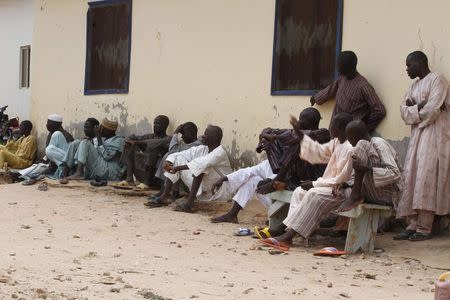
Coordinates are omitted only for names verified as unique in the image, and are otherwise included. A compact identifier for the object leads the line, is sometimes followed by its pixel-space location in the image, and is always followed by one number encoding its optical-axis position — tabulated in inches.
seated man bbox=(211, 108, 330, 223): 287.3
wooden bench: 255.1
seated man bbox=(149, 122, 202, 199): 373.7
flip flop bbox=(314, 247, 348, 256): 253.2
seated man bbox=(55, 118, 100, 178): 443.2
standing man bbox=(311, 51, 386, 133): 295.6
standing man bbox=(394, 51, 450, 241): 270.1
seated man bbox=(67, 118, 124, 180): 435.2
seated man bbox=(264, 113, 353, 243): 260.2
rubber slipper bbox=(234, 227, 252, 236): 287.6
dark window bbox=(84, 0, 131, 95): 447.2
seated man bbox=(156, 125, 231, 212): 342.0
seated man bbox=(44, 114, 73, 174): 450.6
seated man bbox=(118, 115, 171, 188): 394.9
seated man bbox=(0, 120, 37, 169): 487.2
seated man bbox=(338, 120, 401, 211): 255.8
